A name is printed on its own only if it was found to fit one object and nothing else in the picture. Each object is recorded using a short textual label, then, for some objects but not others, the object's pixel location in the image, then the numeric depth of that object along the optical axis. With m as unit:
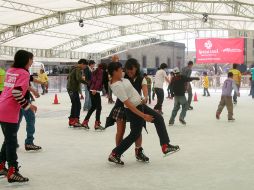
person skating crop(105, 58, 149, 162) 4.90
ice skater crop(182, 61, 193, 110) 11.24
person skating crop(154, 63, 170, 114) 10.68
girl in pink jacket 3.87
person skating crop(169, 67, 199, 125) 8.71
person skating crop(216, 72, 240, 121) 9.51
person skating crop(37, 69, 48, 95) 21.70
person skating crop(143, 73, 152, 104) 14.95
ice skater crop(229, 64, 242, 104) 14.72
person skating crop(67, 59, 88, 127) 8.12
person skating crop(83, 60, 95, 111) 10.36
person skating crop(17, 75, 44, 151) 5.68
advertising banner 28.58
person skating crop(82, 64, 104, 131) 8.03
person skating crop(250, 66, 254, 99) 17.41
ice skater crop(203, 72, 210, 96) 19.02
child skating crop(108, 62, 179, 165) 4.66
